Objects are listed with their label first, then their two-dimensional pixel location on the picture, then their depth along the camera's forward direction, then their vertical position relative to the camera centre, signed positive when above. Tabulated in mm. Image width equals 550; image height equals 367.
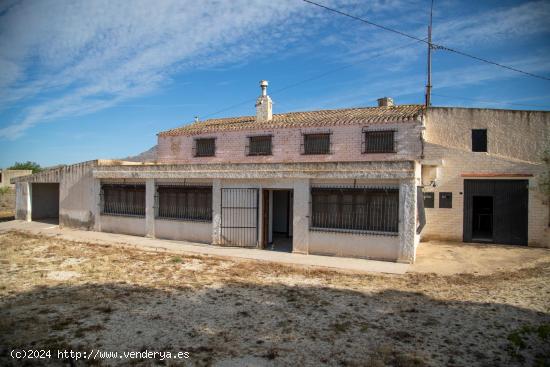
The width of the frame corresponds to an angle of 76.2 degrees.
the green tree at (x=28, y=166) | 51344 +1313
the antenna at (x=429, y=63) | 18120 +6135
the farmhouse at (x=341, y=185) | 11688 -332
